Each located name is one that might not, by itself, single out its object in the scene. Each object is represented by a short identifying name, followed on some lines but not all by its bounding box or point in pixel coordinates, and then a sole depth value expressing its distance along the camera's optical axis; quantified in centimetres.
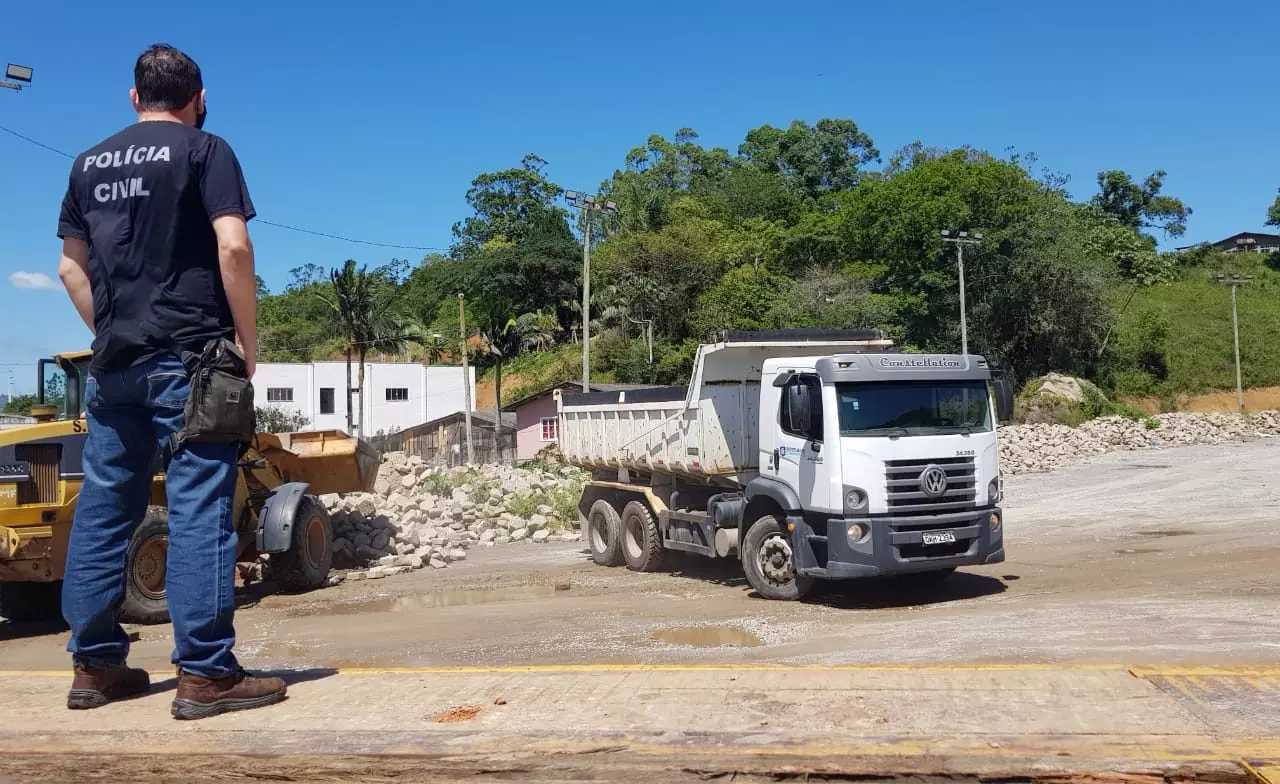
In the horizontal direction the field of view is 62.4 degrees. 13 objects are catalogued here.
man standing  409
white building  5900
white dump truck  1087
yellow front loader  1070
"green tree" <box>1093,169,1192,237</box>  7900
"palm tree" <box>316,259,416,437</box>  4788
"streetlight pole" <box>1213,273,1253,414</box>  5659
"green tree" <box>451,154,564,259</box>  8106
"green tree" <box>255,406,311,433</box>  5459
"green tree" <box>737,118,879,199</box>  7675
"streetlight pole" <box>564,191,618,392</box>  3797
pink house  5212
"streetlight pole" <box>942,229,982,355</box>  4188
